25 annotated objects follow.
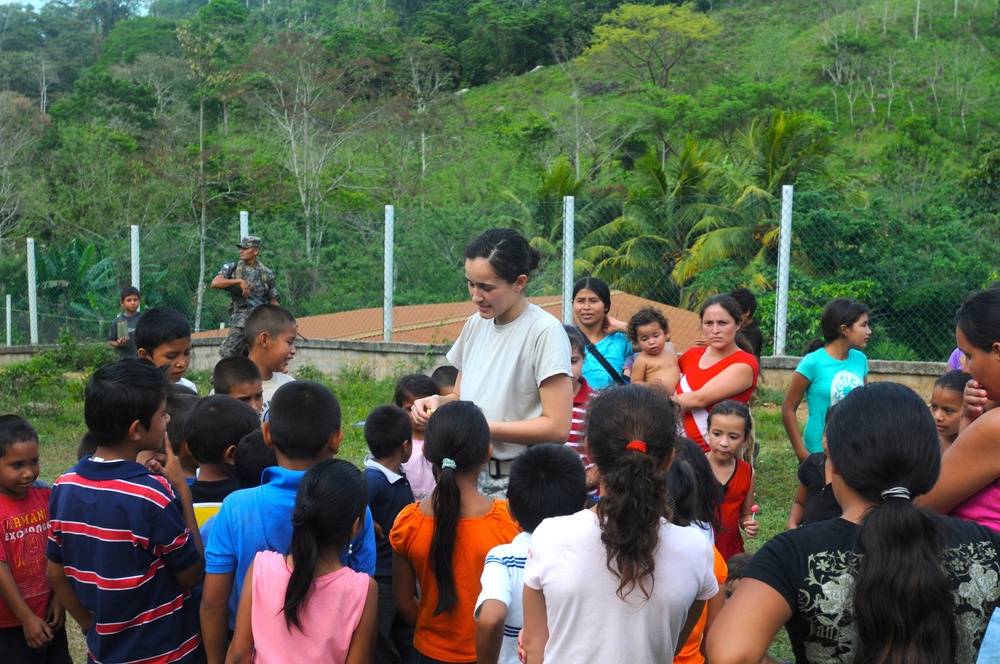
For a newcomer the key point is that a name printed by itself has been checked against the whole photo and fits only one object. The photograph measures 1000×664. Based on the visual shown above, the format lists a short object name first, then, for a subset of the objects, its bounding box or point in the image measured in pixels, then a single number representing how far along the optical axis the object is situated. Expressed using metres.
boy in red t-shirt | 2.79
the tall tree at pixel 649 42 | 42.53
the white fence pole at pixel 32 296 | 12.38
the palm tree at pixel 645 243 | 10.49
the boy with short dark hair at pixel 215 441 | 2.89
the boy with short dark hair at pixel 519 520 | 2.35
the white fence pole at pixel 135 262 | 11.18
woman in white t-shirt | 2.97
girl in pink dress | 2.29
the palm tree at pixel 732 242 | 9.12
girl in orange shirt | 2.62
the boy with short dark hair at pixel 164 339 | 3.93
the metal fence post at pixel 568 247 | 8.83
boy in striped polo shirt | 2.44
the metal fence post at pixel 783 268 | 7.96
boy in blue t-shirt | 2.43
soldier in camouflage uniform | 7.59
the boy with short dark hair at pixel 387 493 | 2.97
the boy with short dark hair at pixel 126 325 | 7.10
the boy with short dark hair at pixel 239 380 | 3.58
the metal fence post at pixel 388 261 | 9.88
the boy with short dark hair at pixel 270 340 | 3.91
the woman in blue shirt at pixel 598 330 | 4.82
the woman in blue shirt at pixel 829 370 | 4.48
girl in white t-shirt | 1.91
